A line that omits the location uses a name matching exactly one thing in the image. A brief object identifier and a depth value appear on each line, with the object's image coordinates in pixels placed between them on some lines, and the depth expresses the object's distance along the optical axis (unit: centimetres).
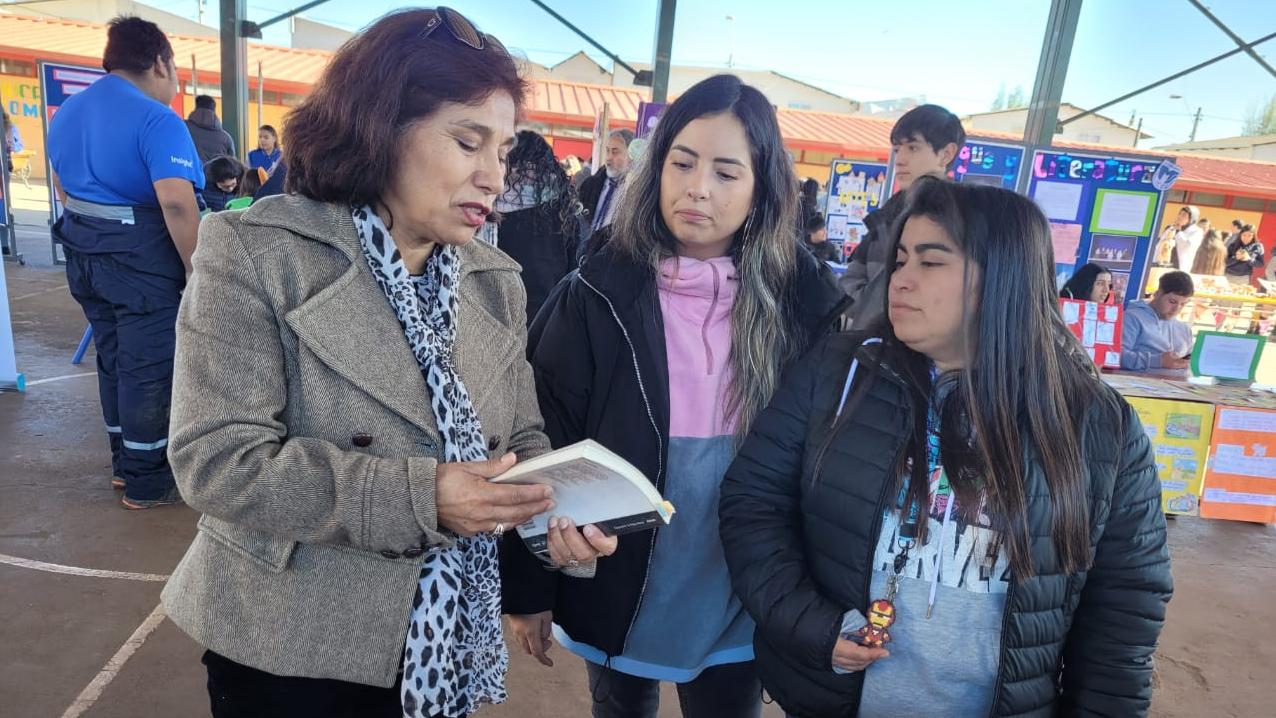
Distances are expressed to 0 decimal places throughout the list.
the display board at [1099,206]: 478
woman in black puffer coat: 133
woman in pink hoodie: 157
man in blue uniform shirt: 328
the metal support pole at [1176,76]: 544
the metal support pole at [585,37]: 696
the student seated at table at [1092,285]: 478
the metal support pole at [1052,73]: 506
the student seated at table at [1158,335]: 477
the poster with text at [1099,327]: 430
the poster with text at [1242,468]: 427
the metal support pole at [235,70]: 722
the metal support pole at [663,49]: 729
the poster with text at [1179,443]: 425
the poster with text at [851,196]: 934
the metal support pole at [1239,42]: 542
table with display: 418
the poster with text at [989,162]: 498
